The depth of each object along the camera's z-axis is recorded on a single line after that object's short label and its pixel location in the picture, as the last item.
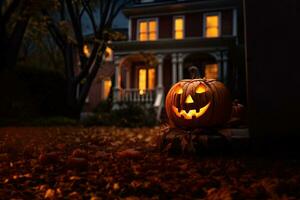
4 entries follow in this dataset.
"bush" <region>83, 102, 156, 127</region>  9.87
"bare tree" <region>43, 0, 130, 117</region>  10.07
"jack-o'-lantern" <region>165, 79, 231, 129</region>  3.54
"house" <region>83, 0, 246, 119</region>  15.29
